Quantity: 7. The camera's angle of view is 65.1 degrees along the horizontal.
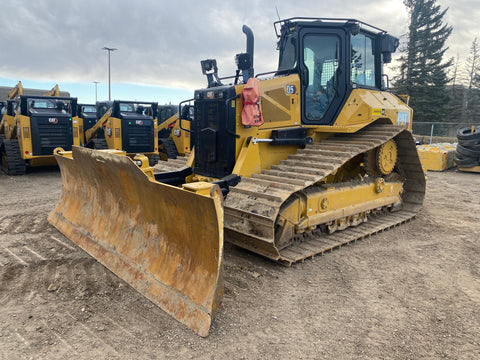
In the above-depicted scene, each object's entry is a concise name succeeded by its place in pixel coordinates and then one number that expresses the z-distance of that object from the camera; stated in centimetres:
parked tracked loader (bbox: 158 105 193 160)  1453
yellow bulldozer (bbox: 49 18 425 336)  363
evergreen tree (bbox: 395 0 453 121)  2830
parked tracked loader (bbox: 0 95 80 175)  1138
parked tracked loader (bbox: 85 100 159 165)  1307
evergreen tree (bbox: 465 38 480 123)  3108
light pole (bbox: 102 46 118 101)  3748
